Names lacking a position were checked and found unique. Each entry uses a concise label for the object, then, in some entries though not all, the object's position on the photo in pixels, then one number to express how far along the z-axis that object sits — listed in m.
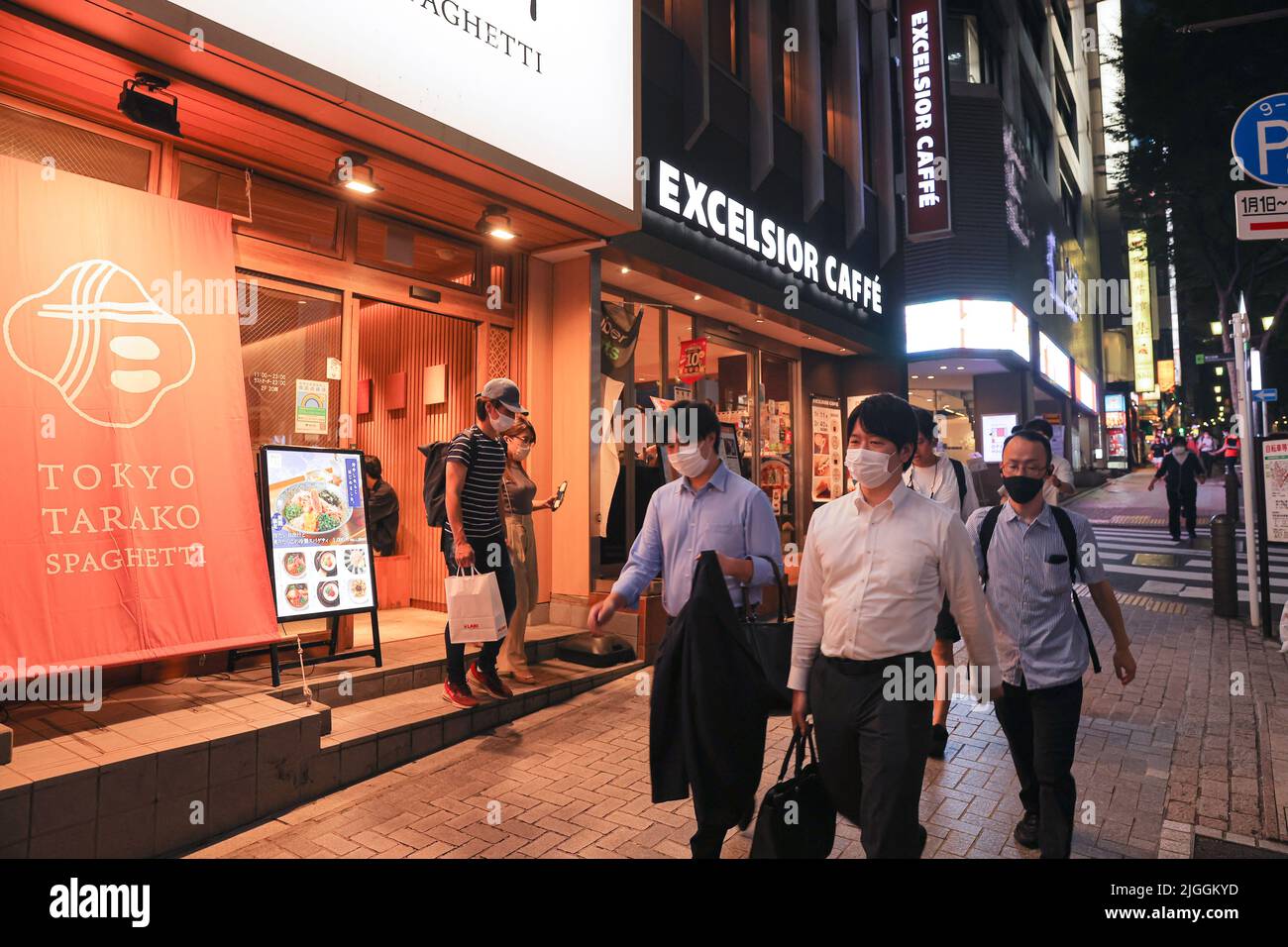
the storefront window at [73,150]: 4.54
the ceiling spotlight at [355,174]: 5.73
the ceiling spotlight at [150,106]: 4.52
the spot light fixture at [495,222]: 6.82
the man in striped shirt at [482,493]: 5.14
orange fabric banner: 4.08
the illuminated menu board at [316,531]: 5.36
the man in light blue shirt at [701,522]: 3.41
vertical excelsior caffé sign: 13.76
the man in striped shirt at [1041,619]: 3.15
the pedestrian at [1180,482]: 15.50
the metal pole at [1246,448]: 8.14
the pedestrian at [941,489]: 4.92
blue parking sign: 5.46
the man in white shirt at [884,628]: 2.51
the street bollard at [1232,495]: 10.89
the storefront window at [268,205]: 5.47
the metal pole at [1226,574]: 8.74
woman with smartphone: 5.84
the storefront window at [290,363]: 5.75
